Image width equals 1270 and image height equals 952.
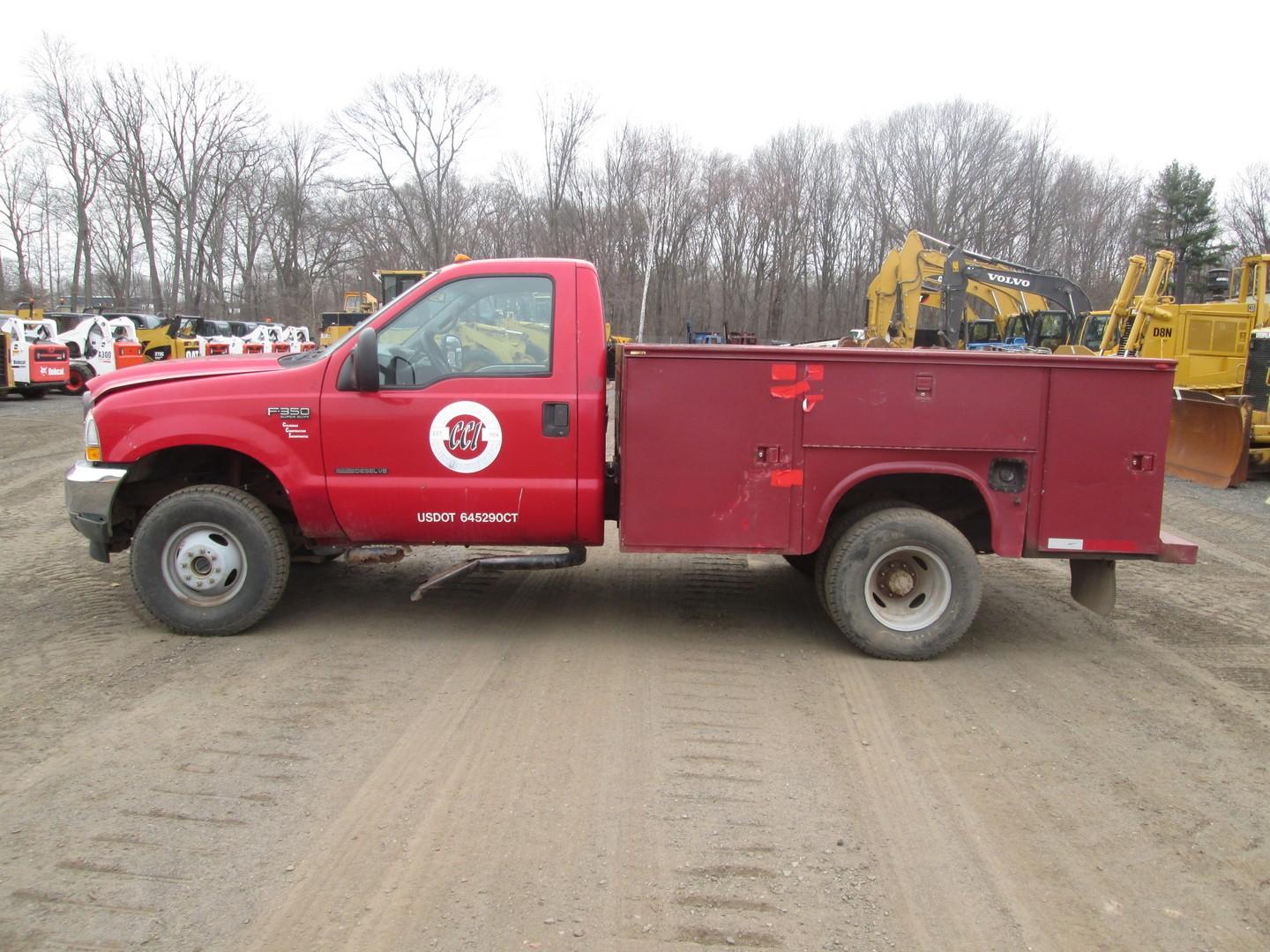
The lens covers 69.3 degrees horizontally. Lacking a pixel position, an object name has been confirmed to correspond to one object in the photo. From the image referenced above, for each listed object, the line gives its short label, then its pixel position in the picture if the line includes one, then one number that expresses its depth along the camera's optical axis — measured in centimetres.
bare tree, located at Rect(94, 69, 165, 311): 5491
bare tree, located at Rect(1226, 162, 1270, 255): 5073
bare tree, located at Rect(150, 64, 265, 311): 5712
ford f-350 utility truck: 523
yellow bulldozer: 1305
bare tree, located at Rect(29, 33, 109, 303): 5403
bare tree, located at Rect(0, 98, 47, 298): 5819
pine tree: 4762
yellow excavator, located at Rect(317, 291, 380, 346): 3100
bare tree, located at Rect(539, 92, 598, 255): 4784
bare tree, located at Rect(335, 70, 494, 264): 5131
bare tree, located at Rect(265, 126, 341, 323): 6266
